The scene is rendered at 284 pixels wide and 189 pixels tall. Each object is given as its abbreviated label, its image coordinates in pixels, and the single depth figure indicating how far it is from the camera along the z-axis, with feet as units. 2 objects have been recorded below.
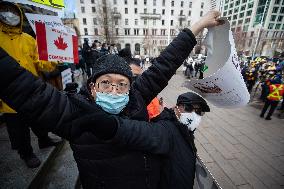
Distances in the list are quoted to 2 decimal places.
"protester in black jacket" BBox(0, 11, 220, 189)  2.81
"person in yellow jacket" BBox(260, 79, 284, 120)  21.38
